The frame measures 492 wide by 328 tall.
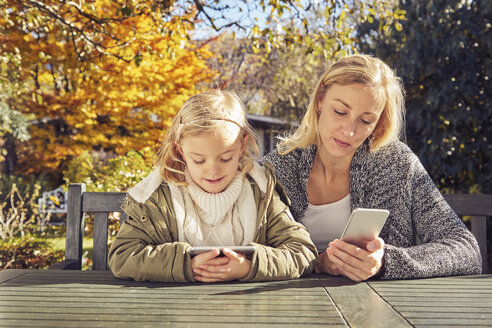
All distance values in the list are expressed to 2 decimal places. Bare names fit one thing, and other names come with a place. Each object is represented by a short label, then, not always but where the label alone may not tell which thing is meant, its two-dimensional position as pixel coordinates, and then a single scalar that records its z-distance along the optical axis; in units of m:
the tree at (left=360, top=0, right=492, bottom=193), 5.99
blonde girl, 1.88
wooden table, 1.44
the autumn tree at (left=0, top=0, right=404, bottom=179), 4.76
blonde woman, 2.34
